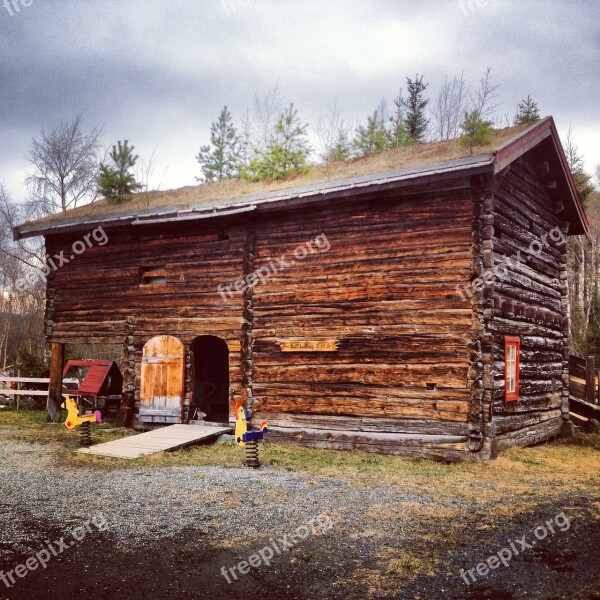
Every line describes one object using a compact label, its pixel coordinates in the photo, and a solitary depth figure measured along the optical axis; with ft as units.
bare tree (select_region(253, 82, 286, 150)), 102.04
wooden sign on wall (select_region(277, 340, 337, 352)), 40.14
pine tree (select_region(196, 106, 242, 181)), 117.19
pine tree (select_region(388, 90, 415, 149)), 66.74
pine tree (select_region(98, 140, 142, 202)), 58.39
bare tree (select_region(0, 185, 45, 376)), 111.14
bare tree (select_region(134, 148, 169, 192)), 94.76
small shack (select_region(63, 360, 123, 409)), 55.16
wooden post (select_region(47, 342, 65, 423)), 54.13
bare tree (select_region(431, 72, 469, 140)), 104.12
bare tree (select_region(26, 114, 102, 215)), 98.32
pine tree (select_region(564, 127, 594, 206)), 89.92
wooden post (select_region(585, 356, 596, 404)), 50.19
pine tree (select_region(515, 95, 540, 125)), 94.98
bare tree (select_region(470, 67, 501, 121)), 94.68
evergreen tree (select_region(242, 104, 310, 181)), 54.02
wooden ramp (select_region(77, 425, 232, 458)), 36.42
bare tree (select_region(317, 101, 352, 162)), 63.67
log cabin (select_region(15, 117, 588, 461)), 36.37
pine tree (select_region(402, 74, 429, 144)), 111.26
